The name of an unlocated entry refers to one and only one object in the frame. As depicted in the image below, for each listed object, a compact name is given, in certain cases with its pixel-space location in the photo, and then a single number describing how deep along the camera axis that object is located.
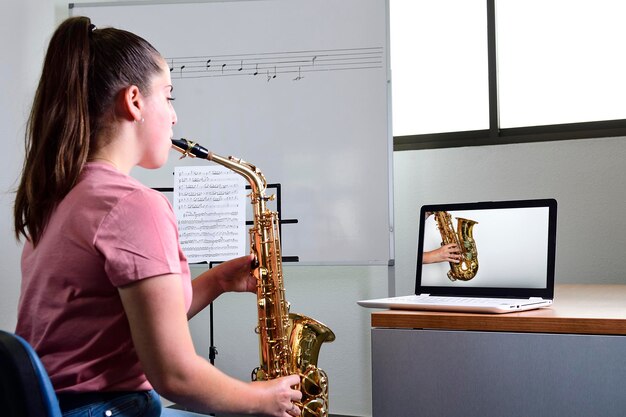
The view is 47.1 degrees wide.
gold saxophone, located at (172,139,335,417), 1.80
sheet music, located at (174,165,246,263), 3.01
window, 3.12
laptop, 1.71
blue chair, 0.99
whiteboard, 3.10
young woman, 1.10
